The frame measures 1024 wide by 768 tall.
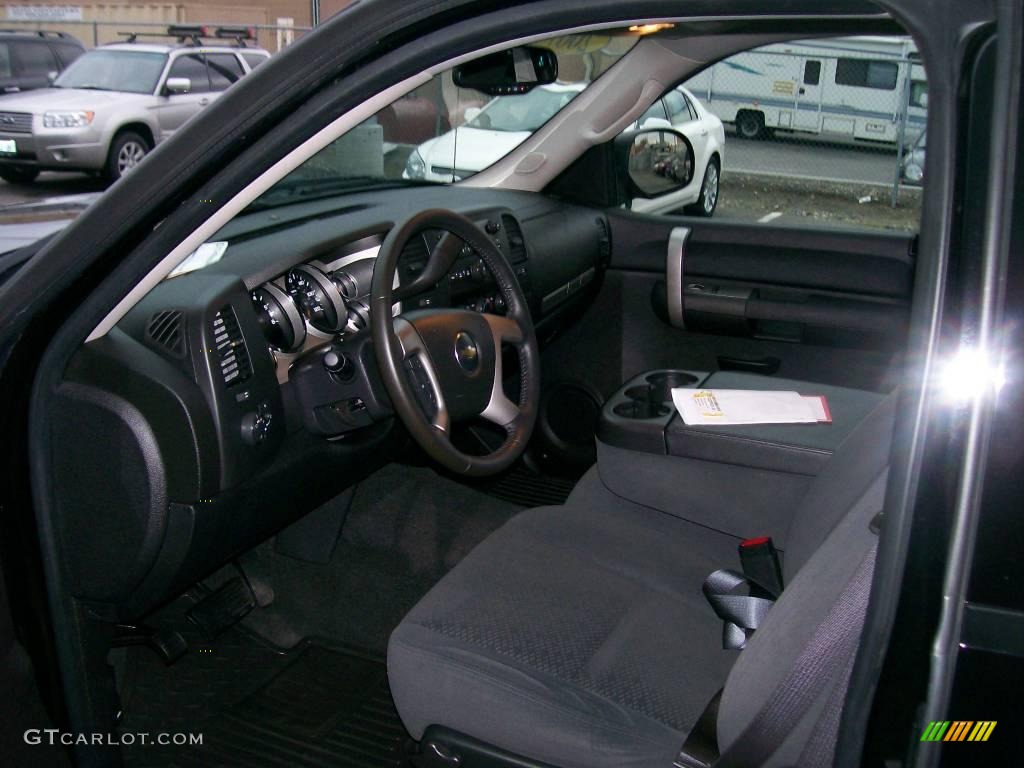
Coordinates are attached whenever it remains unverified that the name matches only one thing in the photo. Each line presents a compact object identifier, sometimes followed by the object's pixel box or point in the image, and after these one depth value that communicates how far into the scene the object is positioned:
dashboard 1.69
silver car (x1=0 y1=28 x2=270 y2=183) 9.20
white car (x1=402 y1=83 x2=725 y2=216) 3.26
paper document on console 2.23
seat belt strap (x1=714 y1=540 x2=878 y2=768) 1.10
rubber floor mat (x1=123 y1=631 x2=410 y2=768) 2.11
